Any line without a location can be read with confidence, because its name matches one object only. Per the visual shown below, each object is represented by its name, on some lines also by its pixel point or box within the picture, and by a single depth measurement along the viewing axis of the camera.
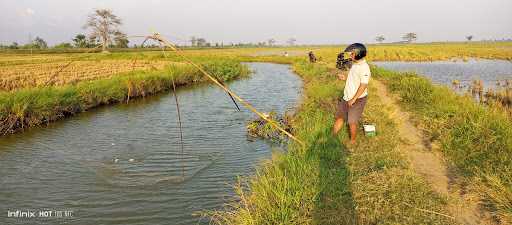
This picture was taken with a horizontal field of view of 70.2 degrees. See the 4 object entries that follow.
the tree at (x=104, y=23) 53.47
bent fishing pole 4.79
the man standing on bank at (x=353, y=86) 5.95
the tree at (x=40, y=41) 92.62
